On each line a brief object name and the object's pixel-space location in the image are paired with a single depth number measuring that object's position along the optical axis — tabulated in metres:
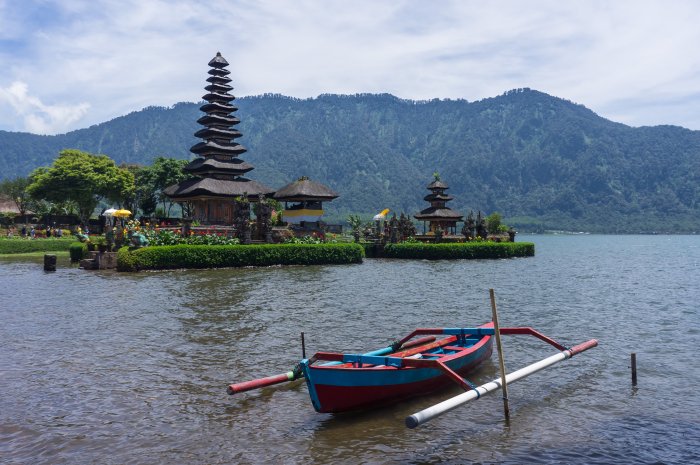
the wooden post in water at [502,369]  11.33
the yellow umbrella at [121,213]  52.38
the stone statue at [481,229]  63.84
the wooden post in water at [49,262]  39.03
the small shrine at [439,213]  73.00
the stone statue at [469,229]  63.87
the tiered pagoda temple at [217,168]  61.09
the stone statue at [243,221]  46.88
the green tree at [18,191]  98.50
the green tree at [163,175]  81.44
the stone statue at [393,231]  61.09
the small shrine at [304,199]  64.25
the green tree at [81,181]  68.00
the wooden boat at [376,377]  10.91
